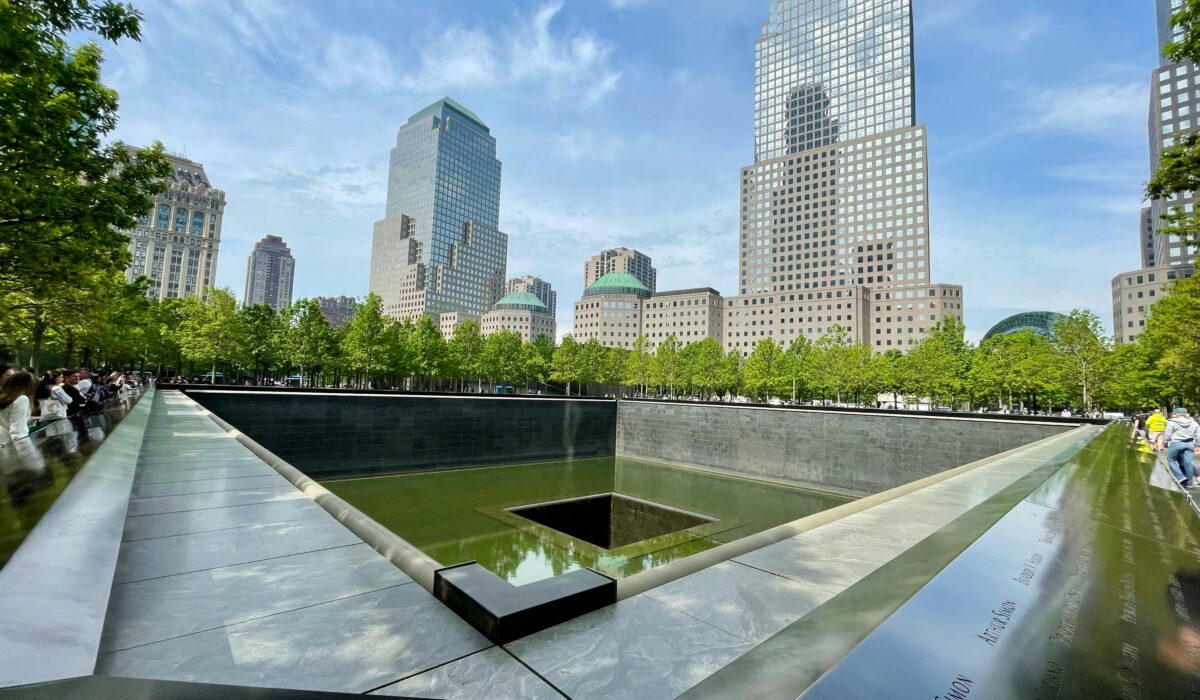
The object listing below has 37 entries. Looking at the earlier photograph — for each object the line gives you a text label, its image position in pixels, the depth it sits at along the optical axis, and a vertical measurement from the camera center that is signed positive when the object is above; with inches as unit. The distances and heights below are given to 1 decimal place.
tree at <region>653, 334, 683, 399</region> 2770.7 +93.5
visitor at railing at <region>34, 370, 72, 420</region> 404.2 -30.7
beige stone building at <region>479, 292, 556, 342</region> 5585.6 +694.7
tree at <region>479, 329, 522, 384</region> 2456.9 +108.0
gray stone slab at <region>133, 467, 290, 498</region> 192.9 -46.1
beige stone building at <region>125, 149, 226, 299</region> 4581.7 +1177.9
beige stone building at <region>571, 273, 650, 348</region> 5369.1 +732.5
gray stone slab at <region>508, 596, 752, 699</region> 78.5 -45.2
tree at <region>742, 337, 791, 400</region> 2417.6 +98.0
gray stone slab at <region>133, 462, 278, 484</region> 215.5 -46.1
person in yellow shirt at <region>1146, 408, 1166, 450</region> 556.3 -21.6
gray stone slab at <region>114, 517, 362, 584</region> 120.8 -46.1
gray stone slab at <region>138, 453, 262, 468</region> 257.3 -46.5
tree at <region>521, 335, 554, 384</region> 2652.6 +114.7
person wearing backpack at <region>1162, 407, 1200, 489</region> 344.8 -25.6
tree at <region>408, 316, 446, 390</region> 2065.7 +111.5
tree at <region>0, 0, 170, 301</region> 366.3 +169.5
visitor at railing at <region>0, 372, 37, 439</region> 277.0 -23.9
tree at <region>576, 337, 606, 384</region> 2728.8 +107.7
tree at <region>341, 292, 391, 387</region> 1755.7 +122.3
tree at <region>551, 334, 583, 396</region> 2701.8 +104.8
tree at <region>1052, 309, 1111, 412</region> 1381.6 +144.4
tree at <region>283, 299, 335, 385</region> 1681.8 +112.1
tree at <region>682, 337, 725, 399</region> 2723.9 +114.9
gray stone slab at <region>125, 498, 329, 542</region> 147.6 -46.1
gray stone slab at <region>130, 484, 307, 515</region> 170.4 -46.1
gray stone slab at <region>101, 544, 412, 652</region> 91.7 -45.7
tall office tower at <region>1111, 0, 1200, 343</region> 3373.5 +1947.4
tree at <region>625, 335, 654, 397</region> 2805.1 +90.1
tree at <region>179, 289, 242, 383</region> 1510.8 +111.6
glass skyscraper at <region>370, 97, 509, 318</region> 6353.3 +2007.8
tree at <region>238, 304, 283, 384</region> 1727.4 +112.5
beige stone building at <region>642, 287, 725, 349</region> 4938.5 +700.4
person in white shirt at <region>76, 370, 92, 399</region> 534.0 -22.9
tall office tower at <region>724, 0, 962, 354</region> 4131.4 +1784.3
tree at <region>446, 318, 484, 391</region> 2274.5 +122.4
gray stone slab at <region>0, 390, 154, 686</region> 60.2 -35.1
